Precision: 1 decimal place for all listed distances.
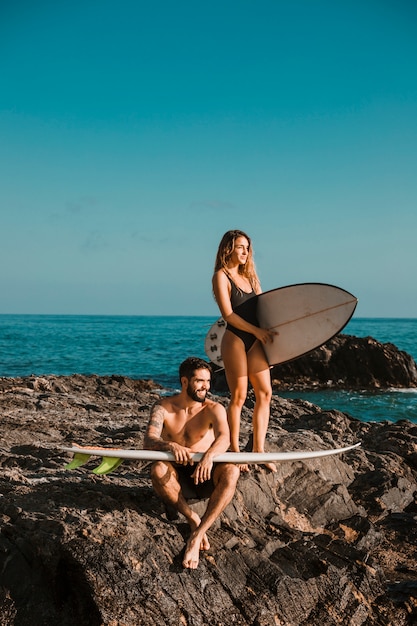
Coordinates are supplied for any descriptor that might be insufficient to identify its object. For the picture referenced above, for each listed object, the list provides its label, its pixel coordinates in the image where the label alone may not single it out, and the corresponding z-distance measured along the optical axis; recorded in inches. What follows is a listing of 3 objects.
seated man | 187.8
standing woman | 236.8
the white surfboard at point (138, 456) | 189.9
